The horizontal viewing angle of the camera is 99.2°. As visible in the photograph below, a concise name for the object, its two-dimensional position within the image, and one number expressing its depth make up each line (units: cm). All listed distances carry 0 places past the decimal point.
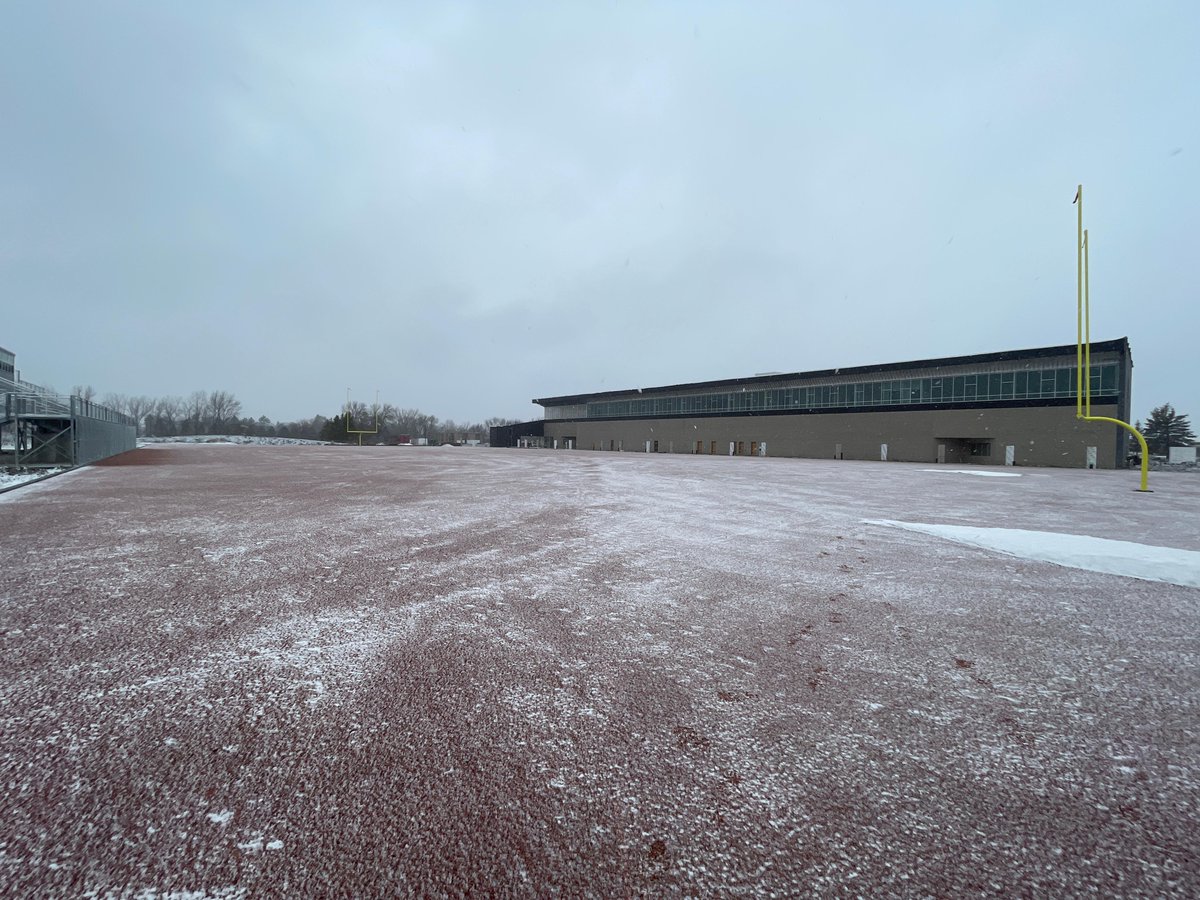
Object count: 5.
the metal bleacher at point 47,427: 1812
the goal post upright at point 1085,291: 1588
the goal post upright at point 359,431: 9353
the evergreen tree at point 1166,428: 7425
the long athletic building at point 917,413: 3619
